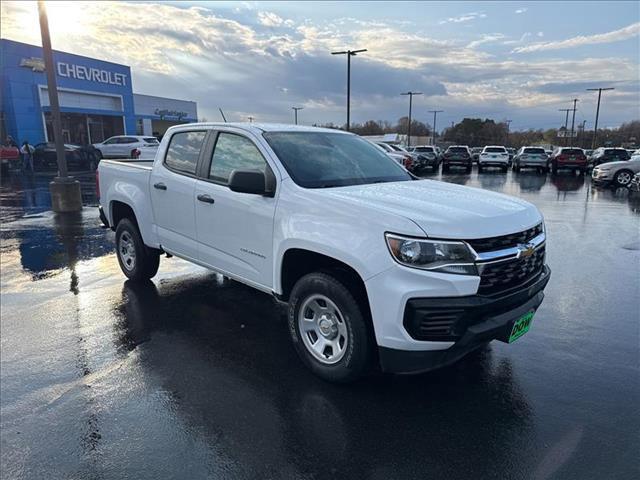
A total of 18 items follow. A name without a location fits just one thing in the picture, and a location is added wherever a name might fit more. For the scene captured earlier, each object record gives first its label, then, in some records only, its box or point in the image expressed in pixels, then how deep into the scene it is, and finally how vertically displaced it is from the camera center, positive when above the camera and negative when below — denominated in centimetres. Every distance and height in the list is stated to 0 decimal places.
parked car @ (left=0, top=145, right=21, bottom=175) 2514 -144
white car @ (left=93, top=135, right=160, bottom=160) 2775 -83
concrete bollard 1206 -159
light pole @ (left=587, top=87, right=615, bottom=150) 5397 +425
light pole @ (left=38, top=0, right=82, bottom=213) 1115 -85
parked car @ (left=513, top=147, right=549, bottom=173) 3108 -189
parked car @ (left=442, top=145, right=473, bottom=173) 3256 -191
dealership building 3196 +248
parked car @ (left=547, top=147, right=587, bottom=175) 2897 -184
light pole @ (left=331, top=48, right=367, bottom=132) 3234 +375
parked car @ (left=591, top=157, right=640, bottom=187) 1999 -178
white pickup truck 306 -82
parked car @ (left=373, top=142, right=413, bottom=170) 2345 -136
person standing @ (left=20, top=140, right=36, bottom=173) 2723 -148
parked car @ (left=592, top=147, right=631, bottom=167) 2981 -161
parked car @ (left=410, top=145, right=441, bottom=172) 3262 -183
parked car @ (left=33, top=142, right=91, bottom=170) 2691 -151
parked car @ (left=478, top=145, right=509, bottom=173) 3331 -203
